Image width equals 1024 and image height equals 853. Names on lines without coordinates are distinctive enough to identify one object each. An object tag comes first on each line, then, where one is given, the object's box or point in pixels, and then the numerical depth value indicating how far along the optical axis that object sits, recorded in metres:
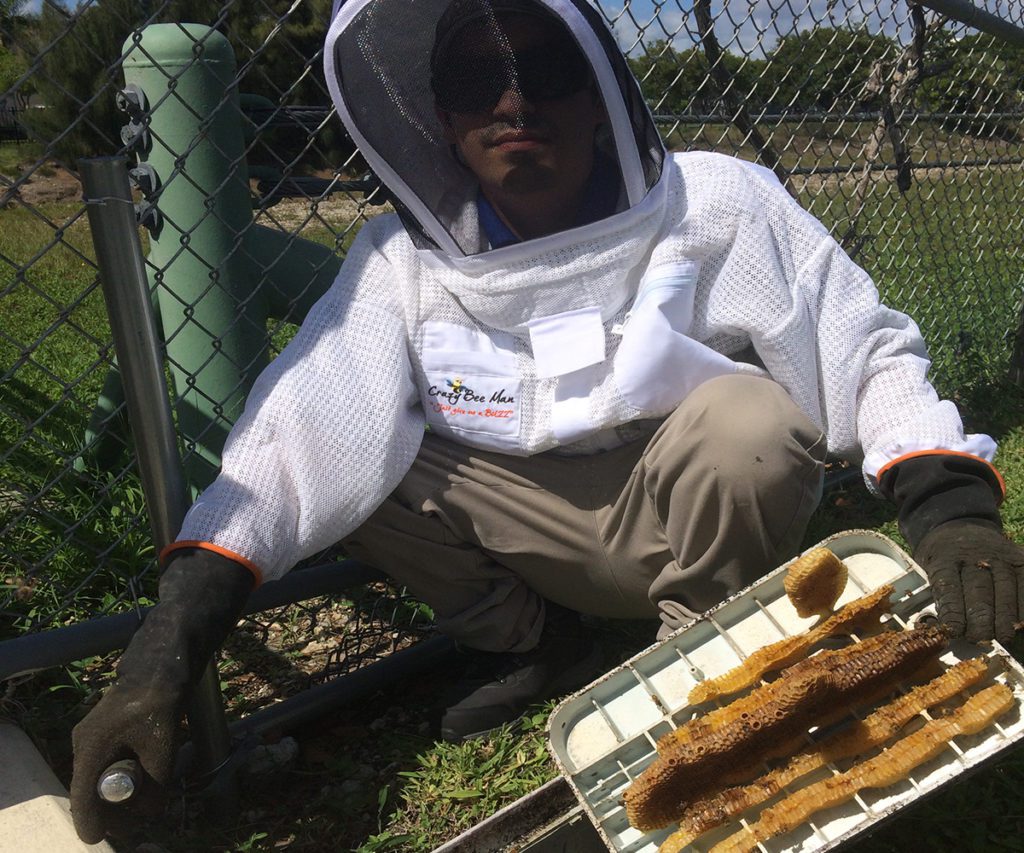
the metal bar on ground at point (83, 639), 1.97
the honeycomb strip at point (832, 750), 1.58
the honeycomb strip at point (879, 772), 1.54
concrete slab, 1.78
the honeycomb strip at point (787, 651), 1.76
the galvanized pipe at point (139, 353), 1.73
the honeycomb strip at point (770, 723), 1.59
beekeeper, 1.99
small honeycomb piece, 1.76
